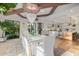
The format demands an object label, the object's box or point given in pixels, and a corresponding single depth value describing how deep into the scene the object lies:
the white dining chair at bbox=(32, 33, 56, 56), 0.67
